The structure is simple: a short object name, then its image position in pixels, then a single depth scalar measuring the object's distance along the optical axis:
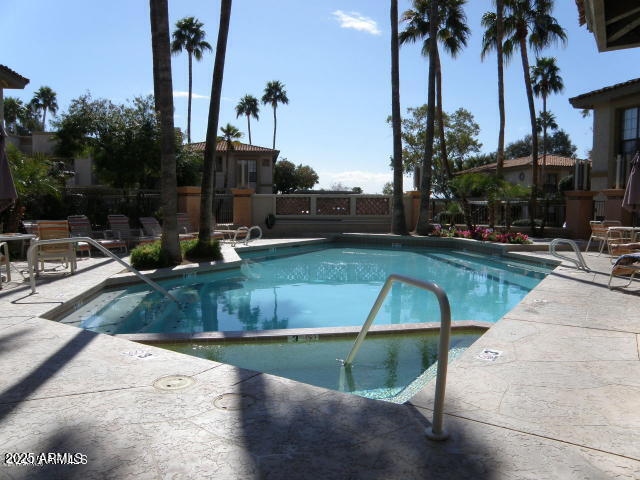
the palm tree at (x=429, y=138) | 19.00
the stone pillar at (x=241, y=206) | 21.20
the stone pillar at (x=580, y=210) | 17.80
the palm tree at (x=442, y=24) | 21.97
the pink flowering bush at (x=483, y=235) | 16.03
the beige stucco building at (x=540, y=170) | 38.91
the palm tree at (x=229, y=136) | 34.53
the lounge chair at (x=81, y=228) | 13.21
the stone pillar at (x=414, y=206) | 21.95
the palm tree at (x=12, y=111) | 51.72
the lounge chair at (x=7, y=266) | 7.74
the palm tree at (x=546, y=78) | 35.81
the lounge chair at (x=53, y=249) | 8.80
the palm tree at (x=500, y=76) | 19.27
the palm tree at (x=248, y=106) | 53.66
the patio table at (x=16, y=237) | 7.67
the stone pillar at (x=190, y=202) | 18.17
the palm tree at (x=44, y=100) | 57.22
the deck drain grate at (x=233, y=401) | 3.30
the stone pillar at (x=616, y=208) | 16.19
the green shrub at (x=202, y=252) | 11.96
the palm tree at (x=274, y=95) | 54.74
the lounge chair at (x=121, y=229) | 13.99
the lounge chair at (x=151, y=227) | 14.73
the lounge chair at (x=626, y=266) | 7.60
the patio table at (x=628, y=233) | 11.47
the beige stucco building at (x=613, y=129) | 18.91
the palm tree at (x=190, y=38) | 37.50
